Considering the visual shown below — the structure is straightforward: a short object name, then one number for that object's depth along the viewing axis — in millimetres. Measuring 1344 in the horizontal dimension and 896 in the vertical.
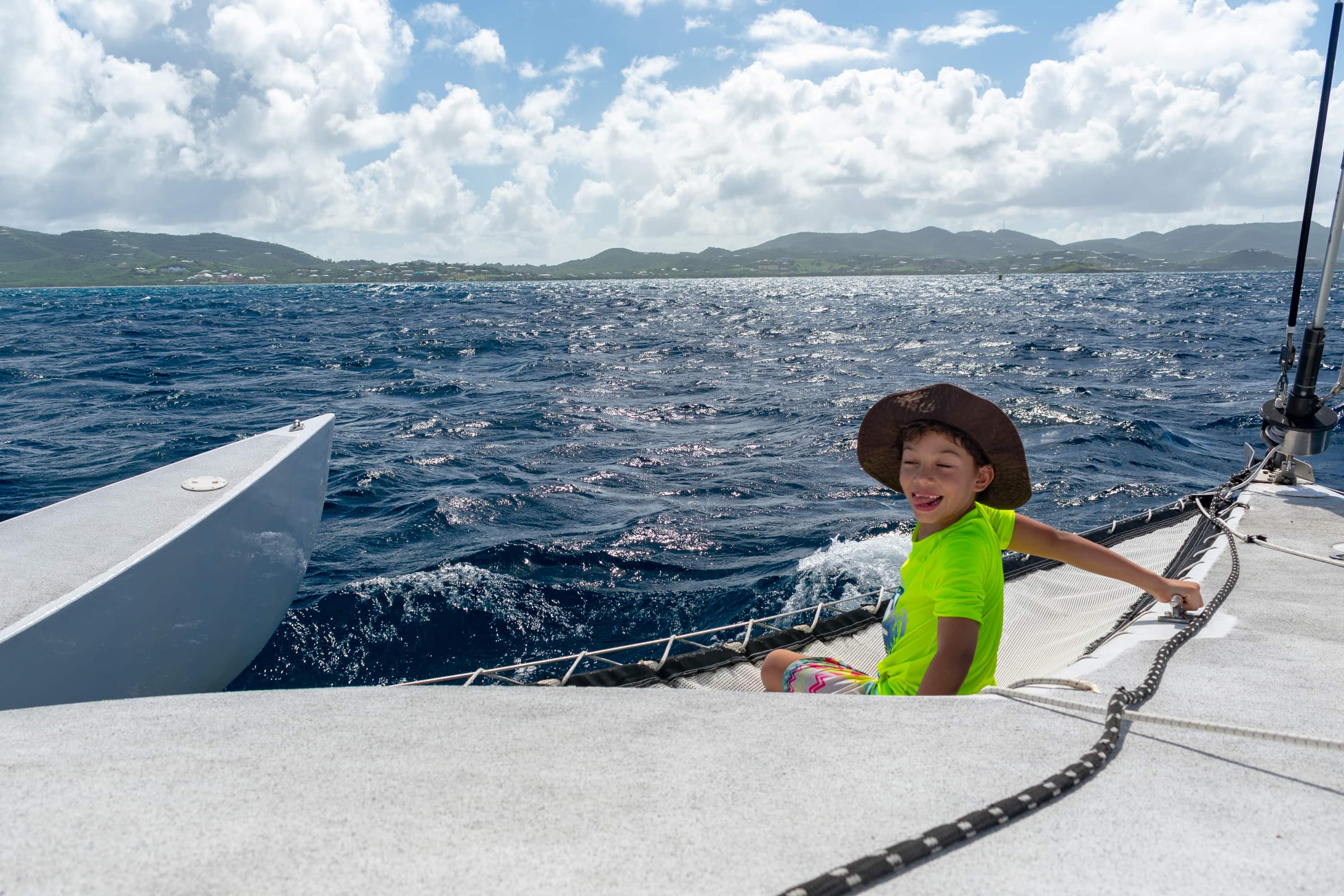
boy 1882
